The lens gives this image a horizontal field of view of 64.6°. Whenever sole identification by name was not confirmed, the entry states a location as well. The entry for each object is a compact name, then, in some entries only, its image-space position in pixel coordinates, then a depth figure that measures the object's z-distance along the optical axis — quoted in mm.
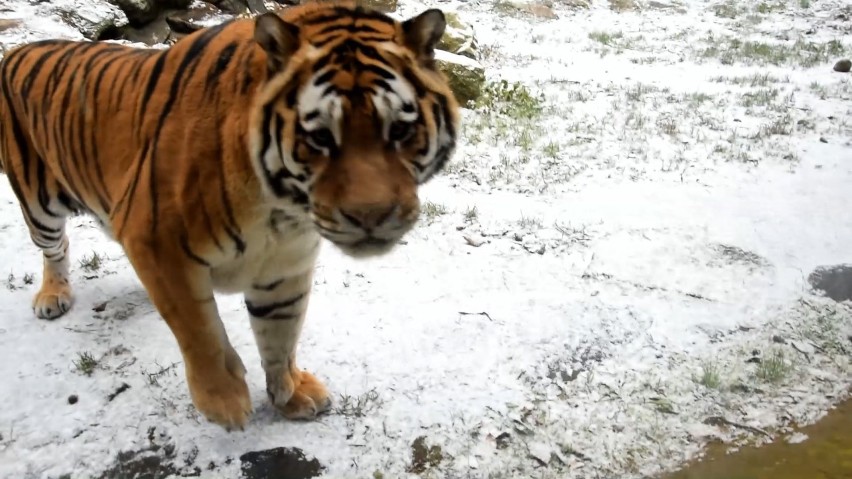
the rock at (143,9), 7992
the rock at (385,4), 10445
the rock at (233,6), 9266
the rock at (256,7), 9414
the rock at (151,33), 8078
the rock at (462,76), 7160
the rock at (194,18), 8438
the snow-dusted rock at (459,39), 8438
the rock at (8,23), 6945
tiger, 1868
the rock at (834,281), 3914
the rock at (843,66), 8883
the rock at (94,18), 7414
